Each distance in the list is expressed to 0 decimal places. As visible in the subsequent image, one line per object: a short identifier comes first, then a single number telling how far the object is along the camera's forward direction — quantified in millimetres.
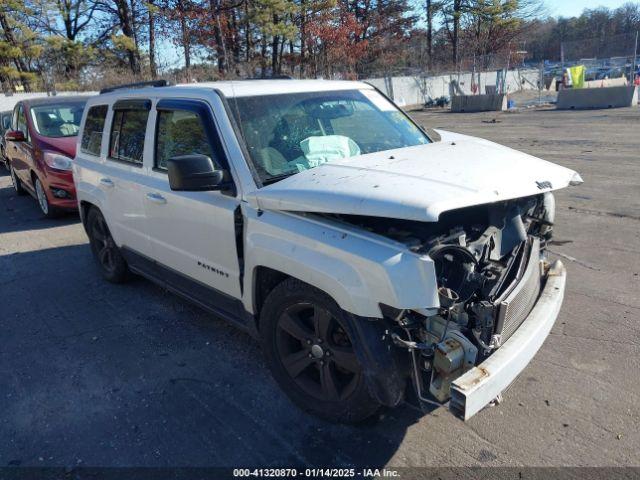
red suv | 8094
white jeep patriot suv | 2494
